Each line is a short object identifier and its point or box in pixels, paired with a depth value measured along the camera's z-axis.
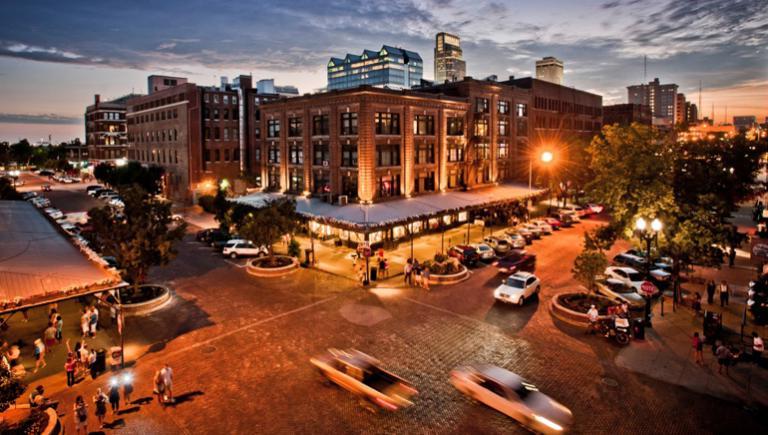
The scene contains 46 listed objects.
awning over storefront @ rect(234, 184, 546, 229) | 36.44
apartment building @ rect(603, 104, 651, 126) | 102.69
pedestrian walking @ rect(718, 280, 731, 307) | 24.85
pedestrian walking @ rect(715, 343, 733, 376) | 17.39
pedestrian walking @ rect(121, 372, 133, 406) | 15.55
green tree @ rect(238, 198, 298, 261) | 31.23
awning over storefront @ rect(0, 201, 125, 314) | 16.10
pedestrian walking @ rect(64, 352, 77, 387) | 16.77
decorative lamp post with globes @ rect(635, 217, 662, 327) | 21.61
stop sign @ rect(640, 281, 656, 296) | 20.83
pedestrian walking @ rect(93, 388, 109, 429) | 14.16
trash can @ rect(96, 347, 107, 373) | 17.64
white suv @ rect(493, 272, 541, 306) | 24.84
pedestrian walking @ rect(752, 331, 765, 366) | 18.14
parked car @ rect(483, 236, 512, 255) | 37.46
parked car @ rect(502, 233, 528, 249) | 38.53
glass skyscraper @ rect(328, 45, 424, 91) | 198.00
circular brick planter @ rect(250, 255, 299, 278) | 31.23
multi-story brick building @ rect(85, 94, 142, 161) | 126.62
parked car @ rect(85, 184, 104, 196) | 81.00
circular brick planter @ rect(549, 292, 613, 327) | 22.22
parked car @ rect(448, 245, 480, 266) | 33.85
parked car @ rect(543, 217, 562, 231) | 47.72
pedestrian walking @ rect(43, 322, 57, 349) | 19.70
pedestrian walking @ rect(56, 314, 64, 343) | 20.67
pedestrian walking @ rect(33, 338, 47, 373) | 18.30
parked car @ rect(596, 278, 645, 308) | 24.95
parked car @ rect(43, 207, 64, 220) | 50.78
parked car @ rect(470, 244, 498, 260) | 35.31
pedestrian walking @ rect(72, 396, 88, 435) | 13.29
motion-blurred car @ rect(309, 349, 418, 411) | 15.08
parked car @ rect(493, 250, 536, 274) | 31.00
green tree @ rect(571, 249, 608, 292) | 23.34
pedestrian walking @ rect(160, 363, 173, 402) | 15.36
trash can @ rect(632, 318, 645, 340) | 20.55
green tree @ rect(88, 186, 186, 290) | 24.33
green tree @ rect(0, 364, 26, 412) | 12.38
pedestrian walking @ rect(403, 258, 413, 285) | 29.28
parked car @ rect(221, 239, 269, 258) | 35.97
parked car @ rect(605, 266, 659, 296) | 27.48
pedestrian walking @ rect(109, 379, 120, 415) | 14.80
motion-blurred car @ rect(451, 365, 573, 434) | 13.73
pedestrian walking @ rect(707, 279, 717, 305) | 25.25
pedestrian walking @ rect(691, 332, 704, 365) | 18.14
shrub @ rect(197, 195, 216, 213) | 57.28
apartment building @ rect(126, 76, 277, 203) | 66.12
